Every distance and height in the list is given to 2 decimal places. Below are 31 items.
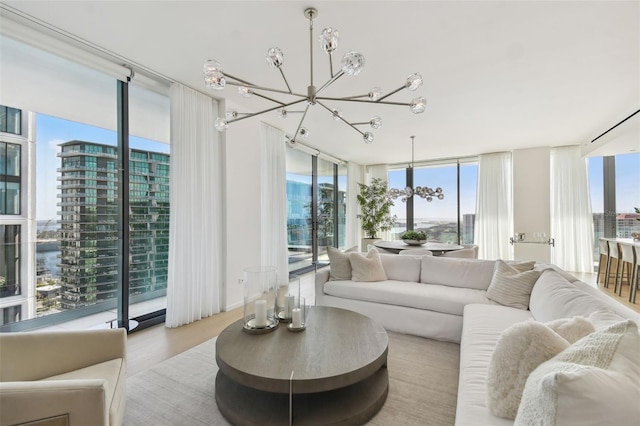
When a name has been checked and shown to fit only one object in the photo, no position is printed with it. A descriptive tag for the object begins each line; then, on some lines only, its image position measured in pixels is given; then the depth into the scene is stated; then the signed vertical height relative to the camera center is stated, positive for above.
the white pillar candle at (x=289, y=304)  2.27 -0.71
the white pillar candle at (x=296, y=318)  2.13 -0.77
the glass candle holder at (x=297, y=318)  2.12 -0.78
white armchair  1.12 -0.76
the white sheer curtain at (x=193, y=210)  3.28 +0.08
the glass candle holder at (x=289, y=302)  2.22 -0.70
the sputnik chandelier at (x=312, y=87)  1.60 +0.88
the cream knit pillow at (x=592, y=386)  0.71 -0.46
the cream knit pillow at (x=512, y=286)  2.60 -0.68
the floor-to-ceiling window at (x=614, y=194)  5.71 +0.38
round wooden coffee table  1.56 -0.88
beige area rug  1.76 -1.25
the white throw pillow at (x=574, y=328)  1.21 -0.50
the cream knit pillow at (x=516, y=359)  1.10 -0.59
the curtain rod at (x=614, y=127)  4.03 +1.38
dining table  4.48 -0.54
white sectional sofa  1.44 -0.84
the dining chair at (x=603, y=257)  5.10 -0.82
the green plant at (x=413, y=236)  5.17 -0.39
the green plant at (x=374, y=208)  7.79 +0.19
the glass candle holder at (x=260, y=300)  2.14 -0.65
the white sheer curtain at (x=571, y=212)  6.02 +0.03
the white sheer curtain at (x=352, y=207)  8.08 +0.23
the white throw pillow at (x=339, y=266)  3.62 -0.65
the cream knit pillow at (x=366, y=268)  3.48 -0.66
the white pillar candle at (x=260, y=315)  2.13 -0.75
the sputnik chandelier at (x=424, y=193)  5.63 +0.43
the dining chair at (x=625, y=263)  4.28 -0.80
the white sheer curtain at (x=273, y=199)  4.78 +0.28
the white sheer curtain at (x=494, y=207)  6.71 +0.16
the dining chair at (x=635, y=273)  4.12 -0.89
